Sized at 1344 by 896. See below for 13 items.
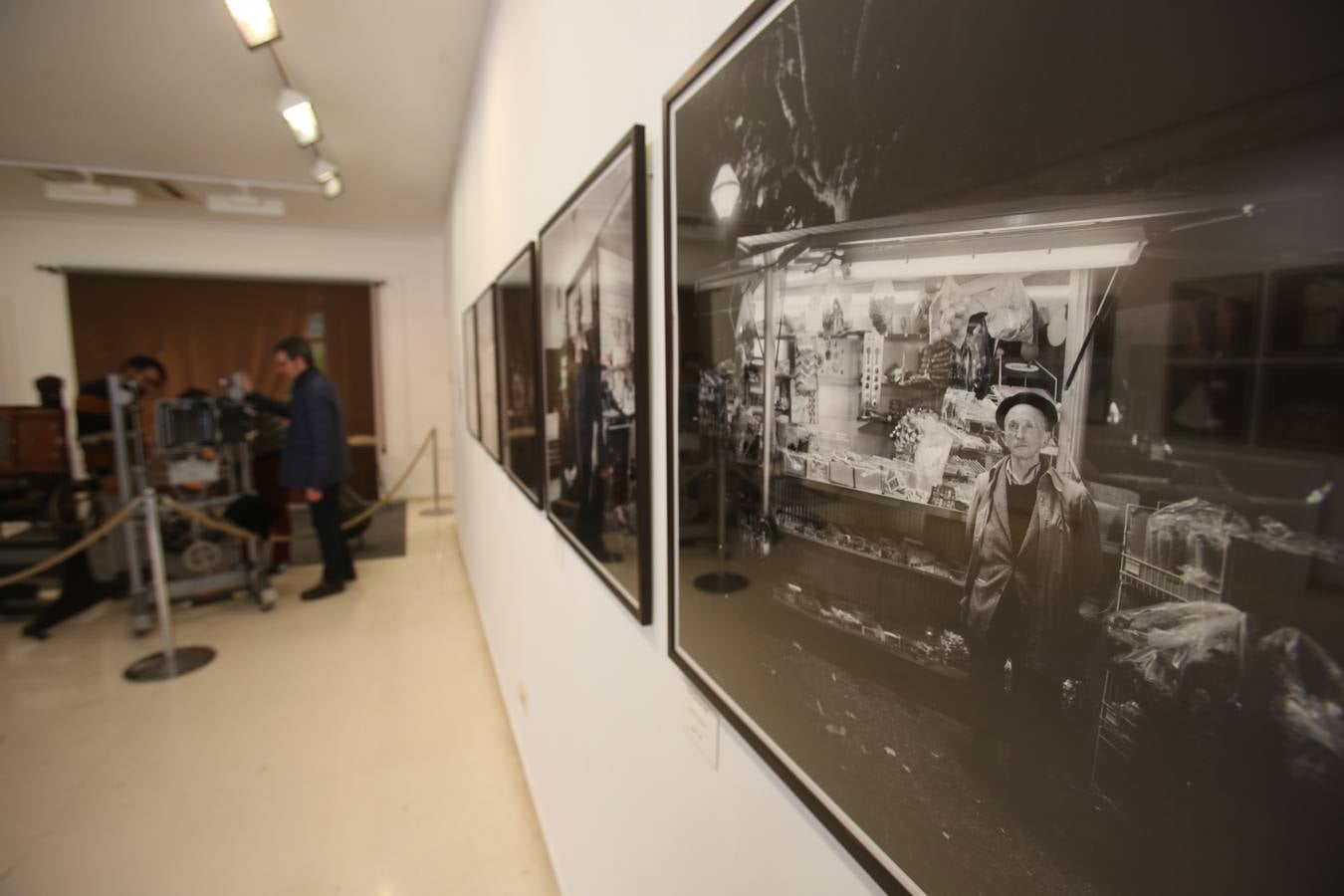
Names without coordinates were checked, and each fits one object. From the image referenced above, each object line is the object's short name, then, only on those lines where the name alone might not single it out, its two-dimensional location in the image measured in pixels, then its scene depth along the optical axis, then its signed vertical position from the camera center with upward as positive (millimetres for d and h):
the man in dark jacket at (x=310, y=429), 4508 -284
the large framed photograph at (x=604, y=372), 1114 +38
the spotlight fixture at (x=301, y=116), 3469 +1727
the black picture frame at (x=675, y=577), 605 -326
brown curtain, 7020 +822
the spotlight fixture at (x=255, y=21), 2576 +1667
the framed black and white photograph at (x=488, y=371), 3008 +108
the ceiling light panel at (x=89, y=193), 5316 +1841
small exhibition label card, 937 -552
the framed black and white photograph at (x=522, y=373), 2006 +64
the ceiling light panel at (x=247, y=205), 5562 +1782
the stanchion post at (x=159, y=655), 3523 -1684
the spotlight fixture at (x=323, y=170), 4664 +1772
